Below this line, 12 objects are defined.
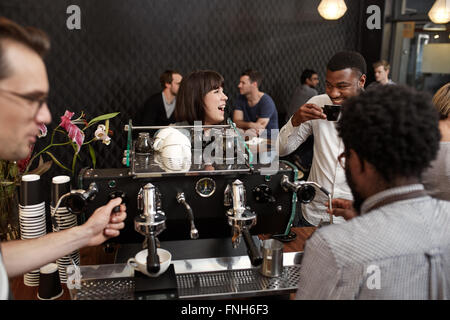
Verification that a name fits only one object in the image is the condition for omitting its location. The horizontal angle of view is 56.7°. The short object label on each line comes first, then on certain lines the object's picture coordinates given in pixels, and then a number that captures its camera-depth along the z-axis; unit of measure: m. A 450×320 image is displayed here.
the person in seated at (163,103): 4.36
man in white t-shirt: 2.15
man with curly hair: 0.95
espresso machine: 1.44
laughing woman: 2.67
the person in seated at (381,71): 5.16
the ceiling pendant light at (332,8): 4.22
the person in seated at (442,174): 1.84
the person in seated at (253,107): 4.70
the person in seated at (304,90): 5.19
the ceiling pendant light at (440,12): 4.39
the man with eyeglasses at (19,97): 1.04
